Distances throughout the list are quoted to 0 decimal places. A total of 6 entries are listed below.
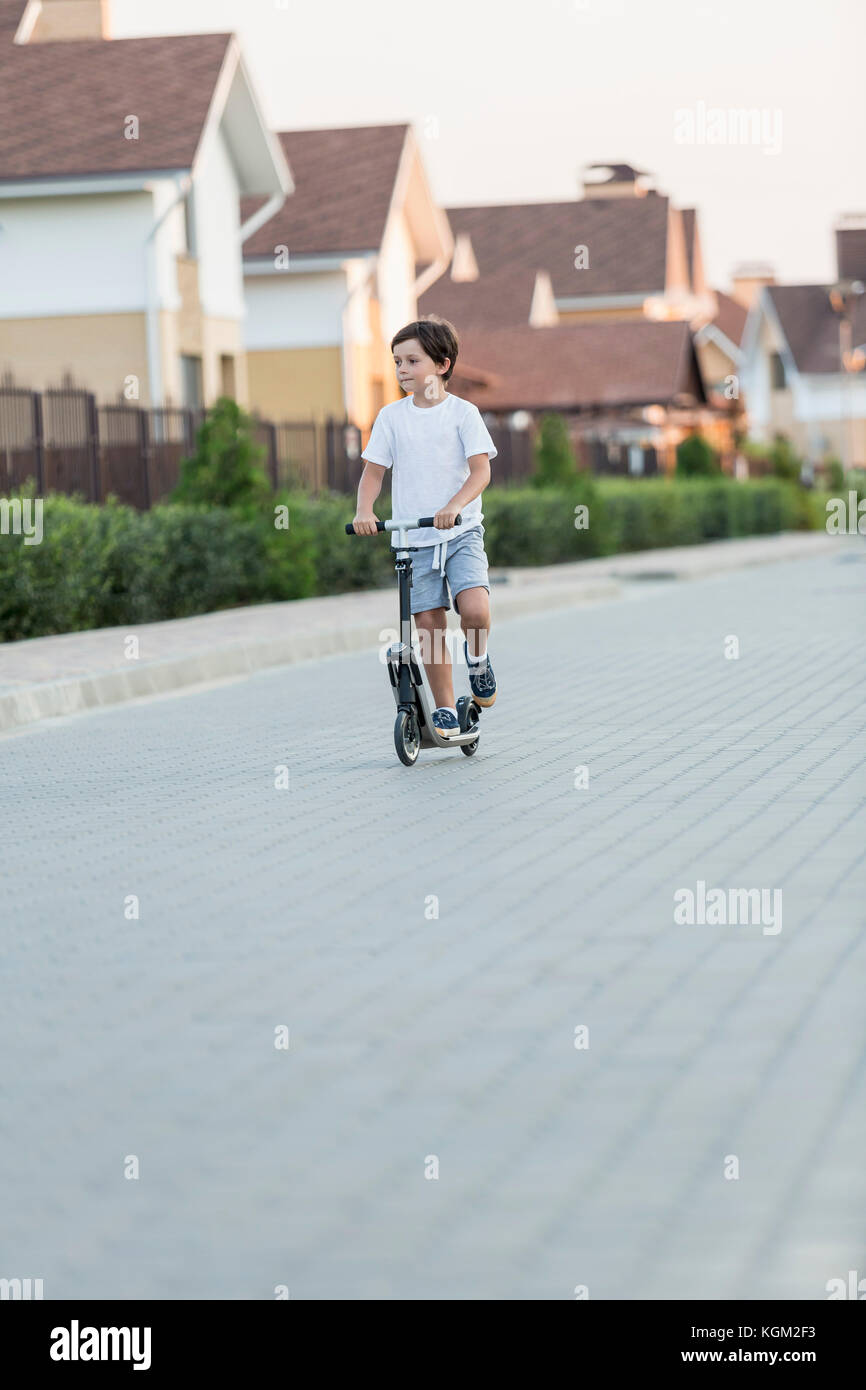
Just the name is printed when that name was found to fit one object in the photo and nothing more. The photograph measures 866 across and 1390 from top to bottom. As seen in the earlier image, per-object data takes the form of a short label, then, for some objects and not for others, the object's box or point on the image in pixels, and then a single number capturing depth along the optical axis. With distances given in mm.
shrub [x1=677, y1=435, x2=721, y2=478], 46750
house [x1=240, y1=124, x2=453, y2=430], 41438
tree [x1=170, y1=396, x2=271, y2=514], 23500
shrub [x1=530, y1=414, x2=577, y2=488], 35969
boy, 10539
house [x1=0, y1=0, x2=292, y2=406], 33156
